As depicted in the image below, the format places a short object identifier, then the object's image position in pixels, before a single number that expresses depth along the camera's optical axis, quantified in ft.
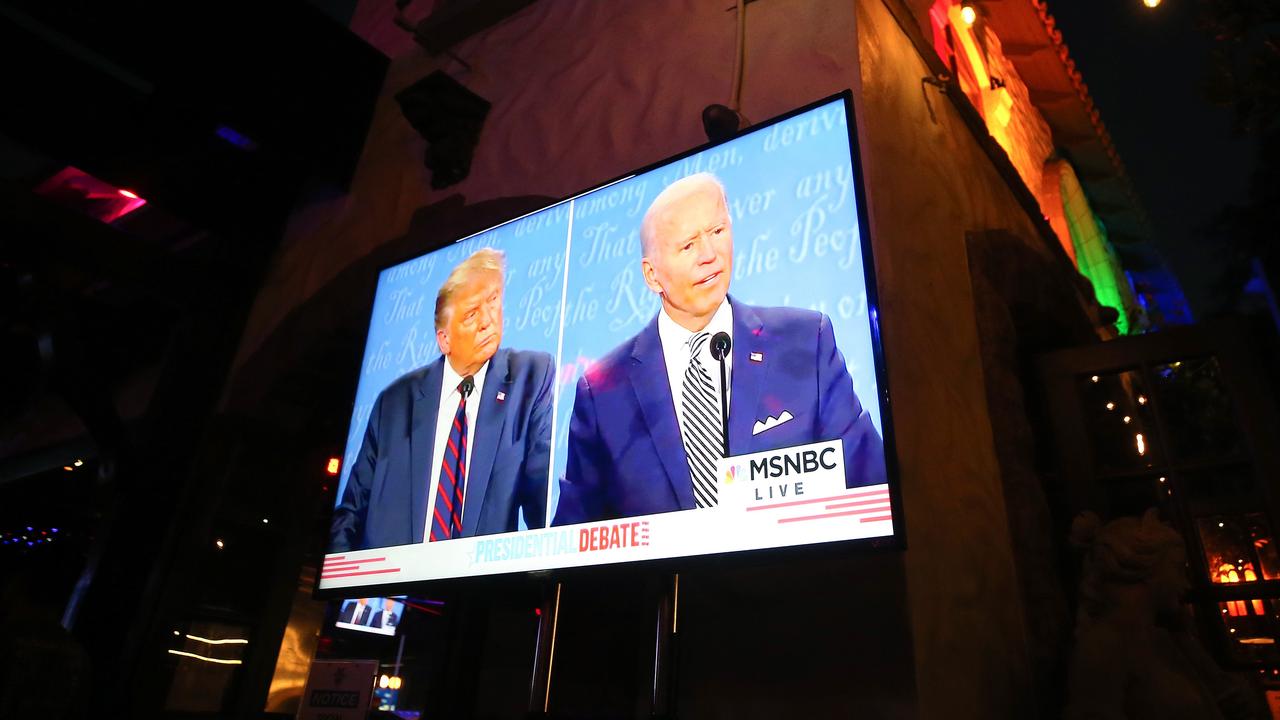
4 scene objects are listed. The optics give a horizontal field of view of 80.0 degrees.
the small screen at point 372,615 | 19.83
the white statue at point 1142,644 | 5.68
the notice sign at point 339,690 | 6.21
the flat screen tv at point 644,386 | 5.41
